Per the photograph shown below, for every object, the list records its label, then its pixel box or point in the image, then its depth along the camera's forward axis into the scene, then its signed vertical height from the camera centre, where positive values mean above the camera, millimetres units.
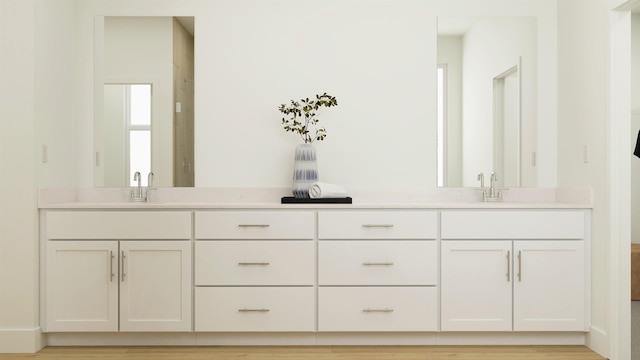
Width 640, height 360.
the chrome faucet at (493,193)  3629 -89
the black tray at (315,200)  3291 -125
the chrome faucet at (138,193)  3604 -91
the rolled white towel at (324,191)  3332 -71
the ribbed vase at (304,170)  3473 +50
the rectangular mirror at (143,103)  3643 +467
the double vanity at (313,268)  3193 -487
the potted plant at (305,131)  3480 +290
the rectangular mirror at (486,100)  3680 +496
